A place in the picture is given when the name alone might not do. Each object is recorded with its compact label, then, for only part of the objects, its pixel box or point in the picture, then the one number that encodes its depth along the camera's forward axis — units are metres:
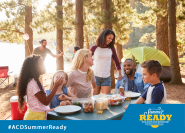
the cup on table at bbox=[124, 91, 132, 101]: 2.33
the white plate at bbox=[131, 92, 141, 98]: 2.45
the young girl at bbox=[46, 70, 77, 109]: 2.46
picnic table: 1.72
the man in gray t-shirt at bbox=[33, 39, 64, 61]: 5.66
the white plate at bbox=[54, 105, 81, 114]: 1.80
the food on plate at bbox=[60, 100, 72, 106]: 2.11
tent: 7.65
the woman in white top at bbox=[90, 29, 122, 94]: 3.22
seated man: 3.01
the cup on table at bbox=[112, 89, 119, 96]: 2.32
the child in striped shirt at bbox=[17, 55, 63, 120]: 1.95
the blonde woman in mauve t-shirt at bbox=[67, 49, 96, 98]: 2.73
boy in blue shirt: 1.82
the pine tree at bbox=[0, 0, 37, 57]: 9.62
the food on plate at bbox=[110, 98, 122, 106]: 2.09
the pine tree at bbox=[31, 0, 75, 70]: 7.89
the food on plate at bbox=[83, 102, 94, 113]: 1.86
